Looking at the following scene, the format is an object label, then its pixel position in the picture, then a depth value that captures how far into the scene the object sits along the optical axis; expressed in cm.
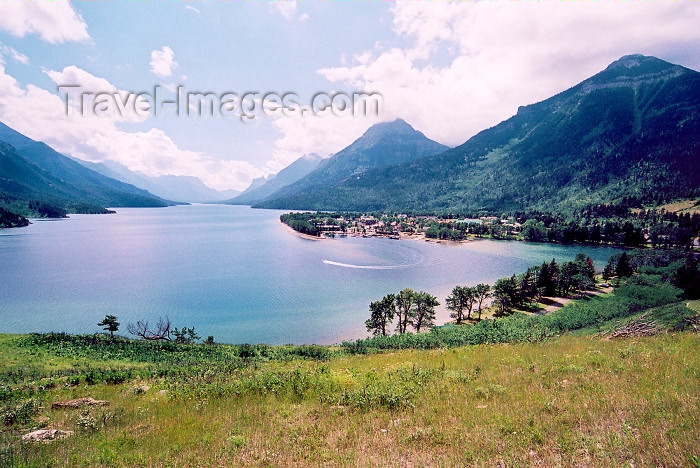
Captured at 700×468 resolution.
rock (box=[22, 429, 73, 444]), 1177
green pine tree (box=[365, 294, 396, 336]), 5878
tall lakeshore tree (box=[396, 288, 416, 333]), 6131
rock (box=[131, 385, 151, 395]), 1941
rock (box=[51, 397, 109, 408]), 1658
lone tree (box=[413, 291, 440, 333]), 6041
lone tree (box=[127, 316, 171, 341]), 5416
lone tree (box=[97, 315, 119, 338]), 4566
